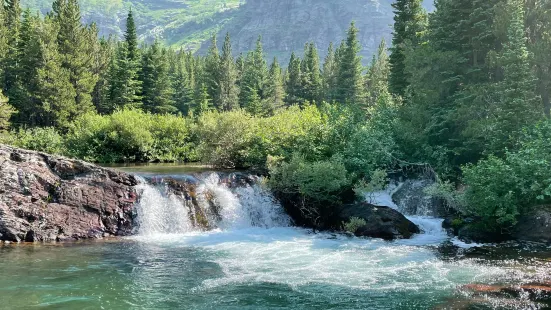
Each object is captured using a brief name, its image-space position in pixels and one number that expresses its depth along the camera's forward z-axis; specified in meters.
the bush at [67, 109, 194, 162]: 37.06
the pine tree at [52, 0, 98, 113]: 46.44
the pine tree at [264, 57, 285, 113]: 77.81
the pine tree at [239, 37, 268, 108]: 77.06
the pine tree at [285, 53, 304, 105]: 78.06
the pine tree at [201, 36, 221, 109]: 77.94
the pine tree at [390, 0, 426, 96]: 35.25
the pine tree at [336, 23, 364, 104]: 63.28
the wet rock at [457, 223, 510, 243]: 18.05
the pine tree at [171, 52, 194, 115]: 83.38
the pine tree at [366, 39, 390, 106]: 63.91
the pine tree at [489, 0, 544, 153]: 19.88
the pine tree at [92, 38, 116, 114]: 57.87
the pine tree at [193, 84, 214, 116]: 68.50
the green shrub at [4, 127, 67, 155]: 36.91
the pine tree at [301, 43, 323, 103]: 78.25
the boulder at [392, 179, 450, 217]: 21.55
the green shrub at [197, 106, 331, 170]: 25.22
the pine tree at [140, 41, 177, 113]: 61.12
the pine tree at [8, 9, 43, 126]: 43.75
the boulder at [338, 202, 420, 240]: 18.98
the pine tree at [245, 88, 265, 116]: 68.44
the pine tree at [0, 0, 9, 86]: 46.62
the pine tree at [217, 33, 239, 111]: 77.50
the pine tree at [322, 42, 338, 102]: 70.91
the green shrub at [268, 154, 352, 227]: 21.00
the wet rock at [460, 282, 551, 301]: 11.47
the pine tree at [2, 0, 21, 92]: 47.00
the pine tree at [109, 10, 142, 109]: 55.06
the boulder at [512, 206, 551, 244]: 17.41
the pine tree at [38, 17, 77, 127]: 43.00
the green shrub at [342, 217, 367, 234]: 19.59
